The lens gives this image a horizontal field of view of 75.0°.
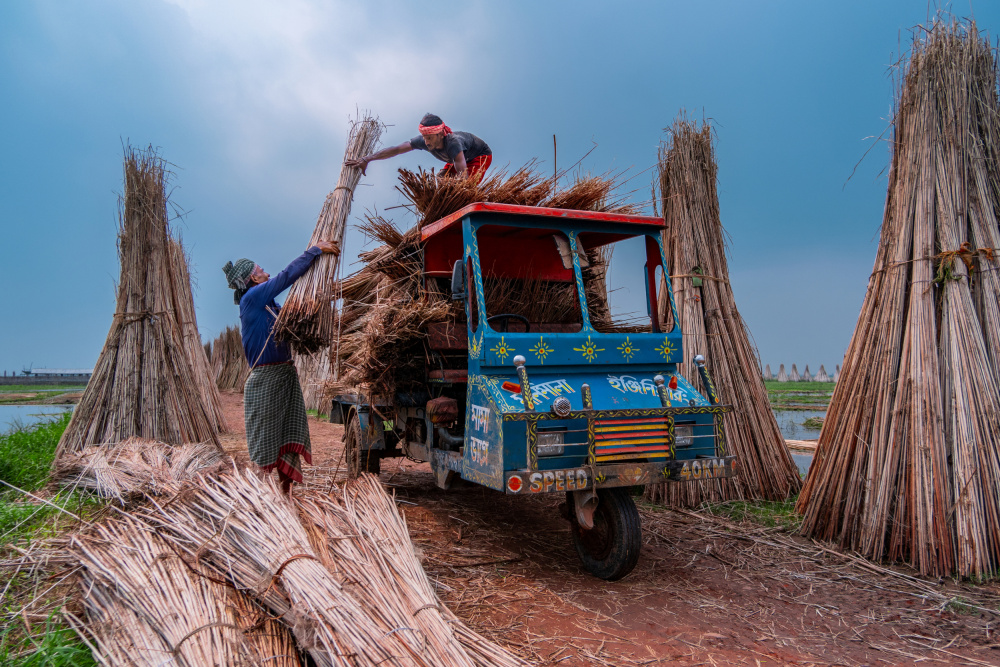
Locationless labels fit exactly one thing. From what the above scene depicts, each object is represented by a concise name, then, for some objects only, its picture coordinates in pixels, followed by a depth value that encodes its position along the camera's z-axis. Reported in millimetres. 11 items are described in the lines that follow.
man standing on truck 6215
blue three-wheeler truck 3846
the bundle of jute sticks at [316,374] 5375
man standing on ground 4875
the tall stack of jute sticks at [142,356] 6141
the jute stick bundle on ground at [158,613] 2318
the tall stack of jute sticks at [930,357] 4070
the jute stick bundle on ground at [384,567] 2400
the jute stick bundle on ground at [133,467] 3918
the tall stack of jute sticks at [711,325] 6133
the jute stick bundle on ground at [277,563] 2266
